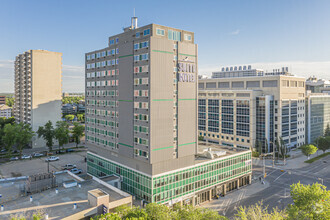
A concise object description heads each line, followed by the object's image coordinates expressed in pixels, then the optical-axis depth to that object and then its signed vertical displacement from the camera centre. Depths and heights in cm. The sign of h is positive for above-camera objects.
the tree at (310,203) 4075 -1691
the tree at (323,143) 11131 -1780
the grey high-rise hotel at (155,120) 5347 -413
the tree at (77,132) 12506 -1511
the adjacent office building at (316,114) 13162 -650
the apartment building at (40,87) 12862 +752
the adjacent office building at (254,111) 11194 -405
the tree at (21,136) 10504 -1481
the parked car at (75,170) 8698 -2410
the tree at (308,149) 10050 -1880
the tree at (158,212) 3678 -1639
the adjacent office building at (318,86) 16994 +1121
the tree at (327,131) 13823 -1576
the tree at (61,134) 11469 -1516
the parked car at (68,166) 9229 -2408
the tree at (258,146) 10706 -1920
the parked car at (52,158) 10334 -2350
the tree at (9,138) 10325 -1497
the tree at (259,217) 3728 -1737
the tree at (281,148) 10288 -1861
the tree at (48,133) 11600 -1479
